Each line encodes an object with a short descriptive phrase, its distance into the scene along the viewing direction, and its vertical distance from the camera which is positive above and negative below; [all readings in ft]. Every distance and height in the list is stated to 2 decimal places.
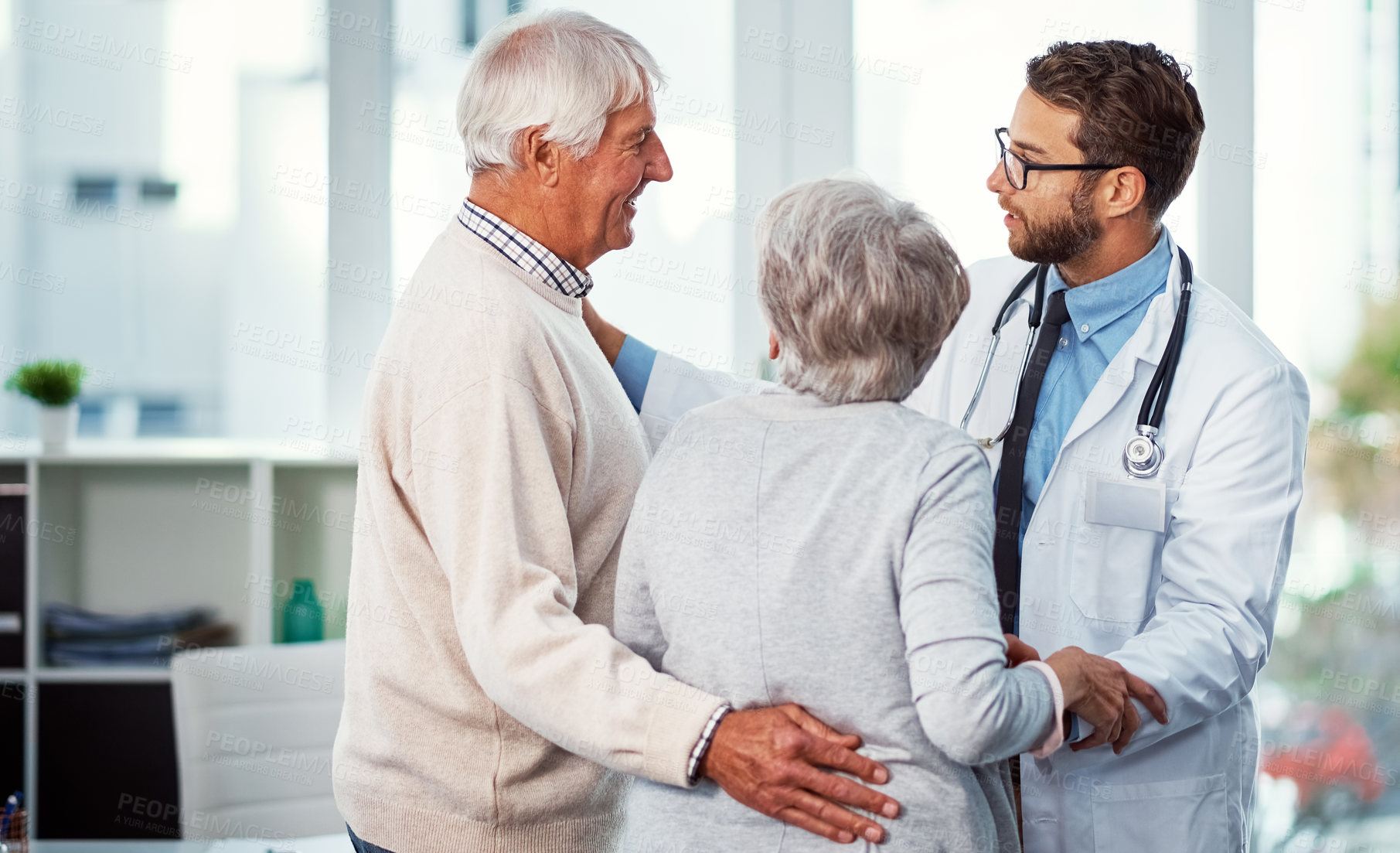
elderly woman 10.22 -0.37
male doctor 11.55 -0.21
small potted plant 15.30 +0.14
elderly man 10.45 -0.42
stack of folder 15.30 -1.69
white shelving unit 15.29 -0.96
